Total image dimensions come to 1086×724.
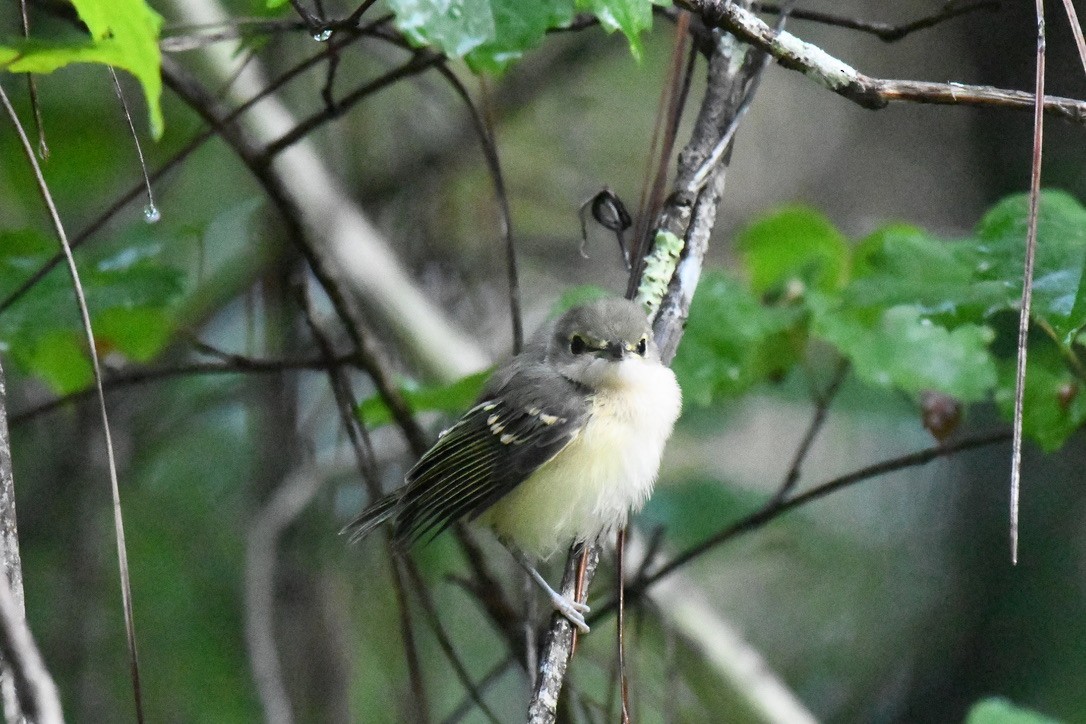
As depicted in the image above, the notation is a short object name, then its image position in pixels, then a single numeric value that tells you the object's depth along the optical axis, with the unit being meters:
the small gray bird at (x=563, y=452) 5.41
